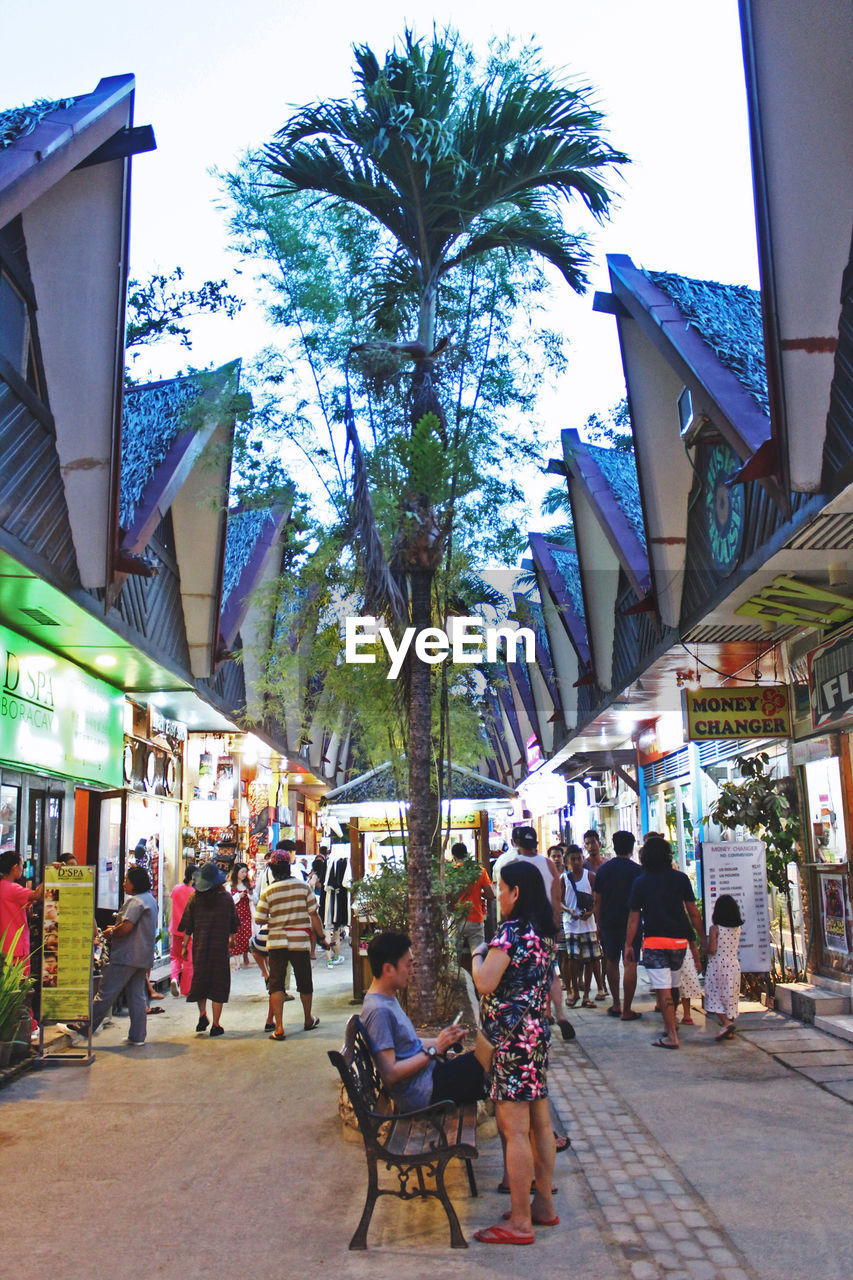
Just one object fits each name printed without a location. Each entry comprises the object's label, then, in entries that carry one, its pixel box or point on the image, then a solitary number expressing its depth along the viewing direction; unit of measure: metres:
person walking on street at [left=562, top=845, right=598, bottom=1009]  11.77
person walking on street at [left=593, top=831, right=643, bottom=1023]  11.22
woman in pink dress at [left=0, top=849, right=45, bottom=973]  9.25
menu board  9.55
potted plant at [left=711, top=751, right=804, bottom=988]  11.24
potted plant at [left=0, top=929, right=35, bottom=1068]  8.61
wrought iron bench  4.73
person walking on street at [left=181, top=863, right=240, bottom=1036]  11.10
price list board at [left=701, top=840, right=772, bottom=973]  10.75
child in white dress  9.64
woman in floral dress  4.72
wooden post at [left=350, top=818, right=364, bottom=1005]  12.66
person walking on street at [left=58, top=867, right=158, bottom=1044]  10.46
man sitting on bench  5.18
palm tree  8.27
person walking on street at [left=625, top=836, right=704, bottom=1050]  9.38
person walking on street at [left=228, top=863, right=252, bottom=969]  15.88
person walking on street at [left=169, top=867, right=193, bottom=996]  13.06
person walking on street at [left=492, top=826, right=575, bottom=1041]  7.68
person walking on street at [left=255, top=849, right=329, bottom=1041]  10.89
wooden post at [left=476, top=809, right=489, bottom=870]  18.50
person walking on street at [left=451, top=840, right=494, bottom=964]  10.68
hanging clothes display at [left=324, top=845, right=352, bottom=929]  20.78
